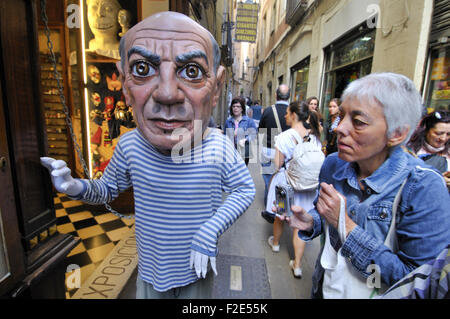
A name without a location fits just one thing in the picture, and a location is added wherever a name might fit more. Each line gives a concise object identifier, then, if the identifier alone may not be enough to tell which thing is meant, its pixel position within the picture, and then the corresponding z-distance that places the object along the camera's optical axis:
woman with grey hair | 0.97
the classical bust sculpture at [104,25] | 3.17
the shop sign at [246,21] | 11.21
